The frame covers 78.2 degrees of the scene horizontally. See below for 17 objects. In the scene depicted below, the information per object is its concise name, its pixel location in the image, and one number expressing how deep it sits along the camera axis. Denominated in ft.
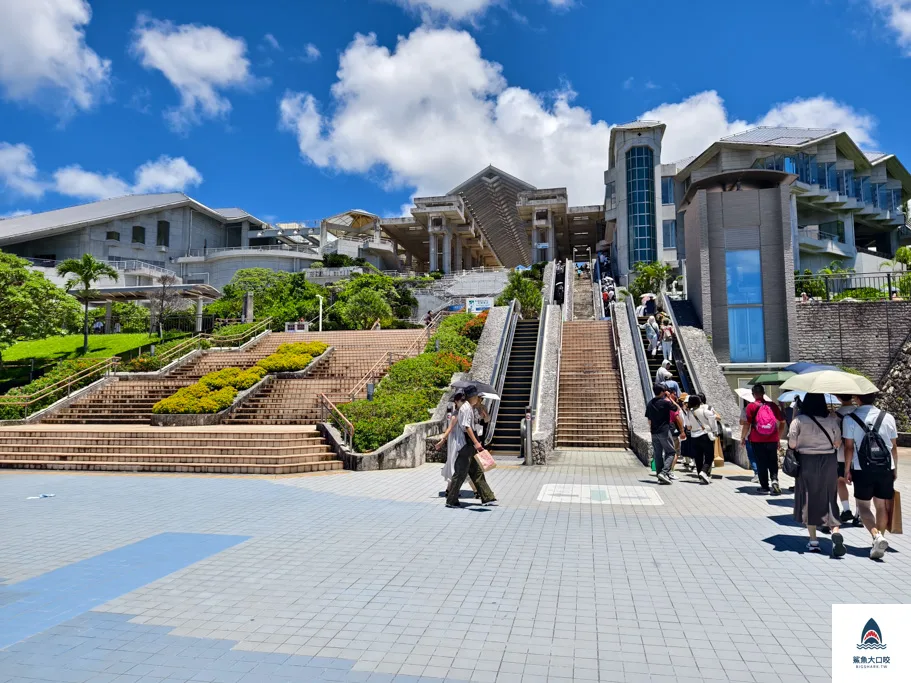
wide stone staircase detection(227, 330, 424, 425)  50.85
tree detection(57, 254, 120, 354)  98.07
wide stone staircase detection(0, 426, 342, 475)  37.09
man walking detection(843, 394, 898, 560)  17.60
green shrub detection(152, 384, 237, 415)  49.93
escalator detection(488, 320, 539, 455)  44.99
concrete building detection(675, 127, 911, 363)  63.52
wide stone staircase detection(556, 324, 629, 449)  46.88
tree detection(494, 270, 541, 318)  84.07
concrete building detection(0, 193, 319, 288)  173.06
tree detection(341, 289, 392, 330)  99.25
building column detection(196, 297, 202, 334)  101.36
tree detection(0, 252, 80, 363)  71.46
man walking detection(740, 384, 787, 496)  27.76
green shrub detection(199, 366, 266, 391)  55.88
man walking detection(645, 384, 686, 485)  30.73
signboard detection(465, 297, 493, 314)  97.25
